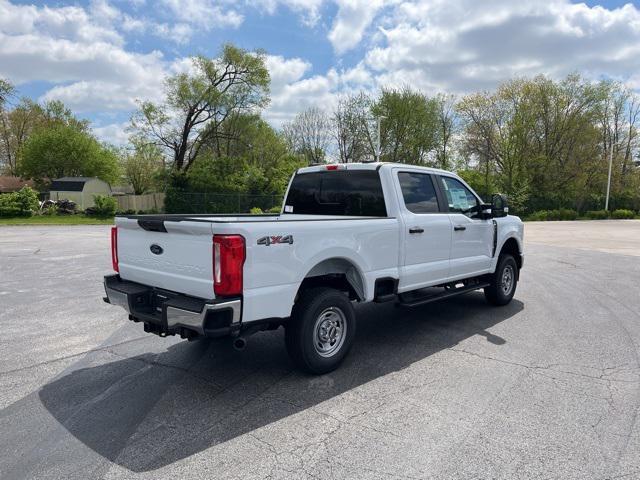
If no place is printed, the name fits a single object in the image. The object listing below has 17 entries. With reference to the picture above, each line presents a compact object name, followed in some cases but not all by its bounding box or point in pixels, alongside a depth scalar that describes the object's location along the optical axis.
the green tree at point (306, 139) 52.59
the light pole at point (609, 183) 41.19
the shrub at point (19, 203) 28.94
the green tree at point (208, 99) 35.72
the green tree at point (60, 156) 52.69
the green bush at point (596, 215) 40.94
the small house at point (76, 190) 45.44
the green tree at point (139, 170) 56.58
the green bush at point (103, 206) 31.19
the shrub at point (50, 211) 31.34
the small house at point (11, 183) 60.19
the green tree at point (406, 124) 43.53
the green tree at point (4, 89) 25.15
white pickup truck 3.62
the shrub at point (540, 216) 39.22
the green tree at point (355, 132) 45.28
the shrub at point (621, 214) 41.50
